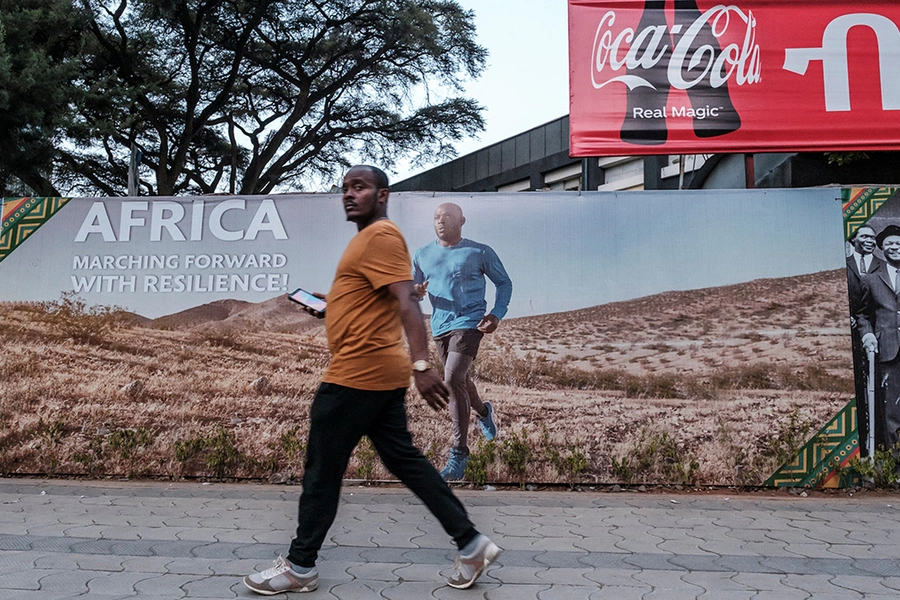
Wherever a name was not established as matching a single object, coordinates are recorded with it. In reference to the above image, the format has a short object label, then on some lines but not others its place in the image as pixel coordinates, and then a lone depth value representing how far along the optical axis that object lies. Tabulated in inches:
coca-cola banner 271.4
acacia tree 768.3
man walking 133.3
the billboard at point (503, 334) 230.1
